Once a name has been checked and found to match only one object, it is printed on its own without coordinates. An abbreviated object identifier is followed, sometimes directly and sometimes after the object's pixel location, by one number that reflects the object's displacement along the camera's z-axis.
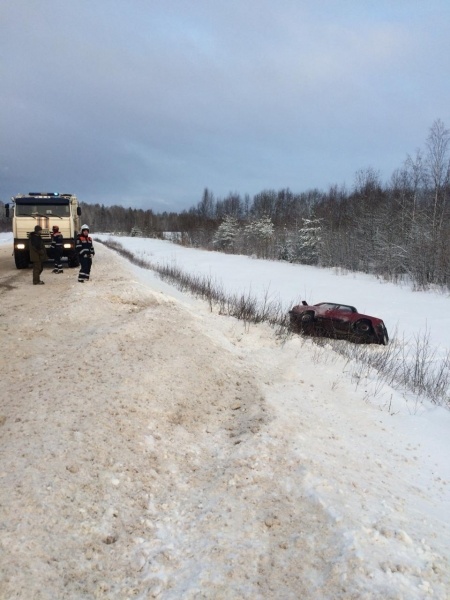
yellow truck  13.96
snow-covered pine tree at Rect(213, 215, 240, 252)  68.29
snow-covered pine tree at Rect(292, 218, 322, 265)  46.29
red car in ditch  12.69
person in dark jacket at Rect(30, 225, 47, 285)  11.27
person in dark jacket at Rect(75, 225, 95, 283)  11.29
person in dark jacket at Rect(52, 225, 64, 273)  13.68
